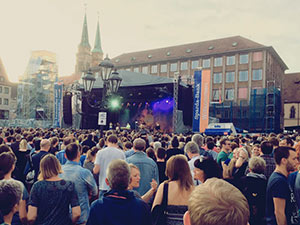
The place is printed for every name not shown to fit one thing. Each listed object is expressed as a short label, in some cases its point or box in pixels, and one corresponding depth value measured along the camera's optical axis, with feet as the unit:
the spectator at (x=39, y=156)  18.56
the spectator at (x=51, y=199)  10.91
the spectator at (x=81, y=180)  12.74
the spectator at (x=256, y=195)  13.51
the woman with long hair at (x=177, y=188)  9.73
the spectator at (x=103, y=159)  17.76
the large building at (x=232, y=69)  157.45
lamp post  32.99
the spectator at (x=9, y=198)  7.85
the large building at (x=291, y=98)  194.89
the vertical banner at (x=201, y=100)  68.28
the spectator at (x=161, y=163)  18.78
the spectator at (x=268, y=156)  17.63
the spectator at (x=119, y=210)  8.09
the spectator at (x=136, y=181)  12.02
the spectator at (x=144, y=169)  15.89
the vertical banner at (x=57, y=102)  103.06
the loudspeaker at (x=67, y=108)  107.14
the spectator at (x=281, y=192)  11.60
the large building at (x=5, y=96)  207.41
